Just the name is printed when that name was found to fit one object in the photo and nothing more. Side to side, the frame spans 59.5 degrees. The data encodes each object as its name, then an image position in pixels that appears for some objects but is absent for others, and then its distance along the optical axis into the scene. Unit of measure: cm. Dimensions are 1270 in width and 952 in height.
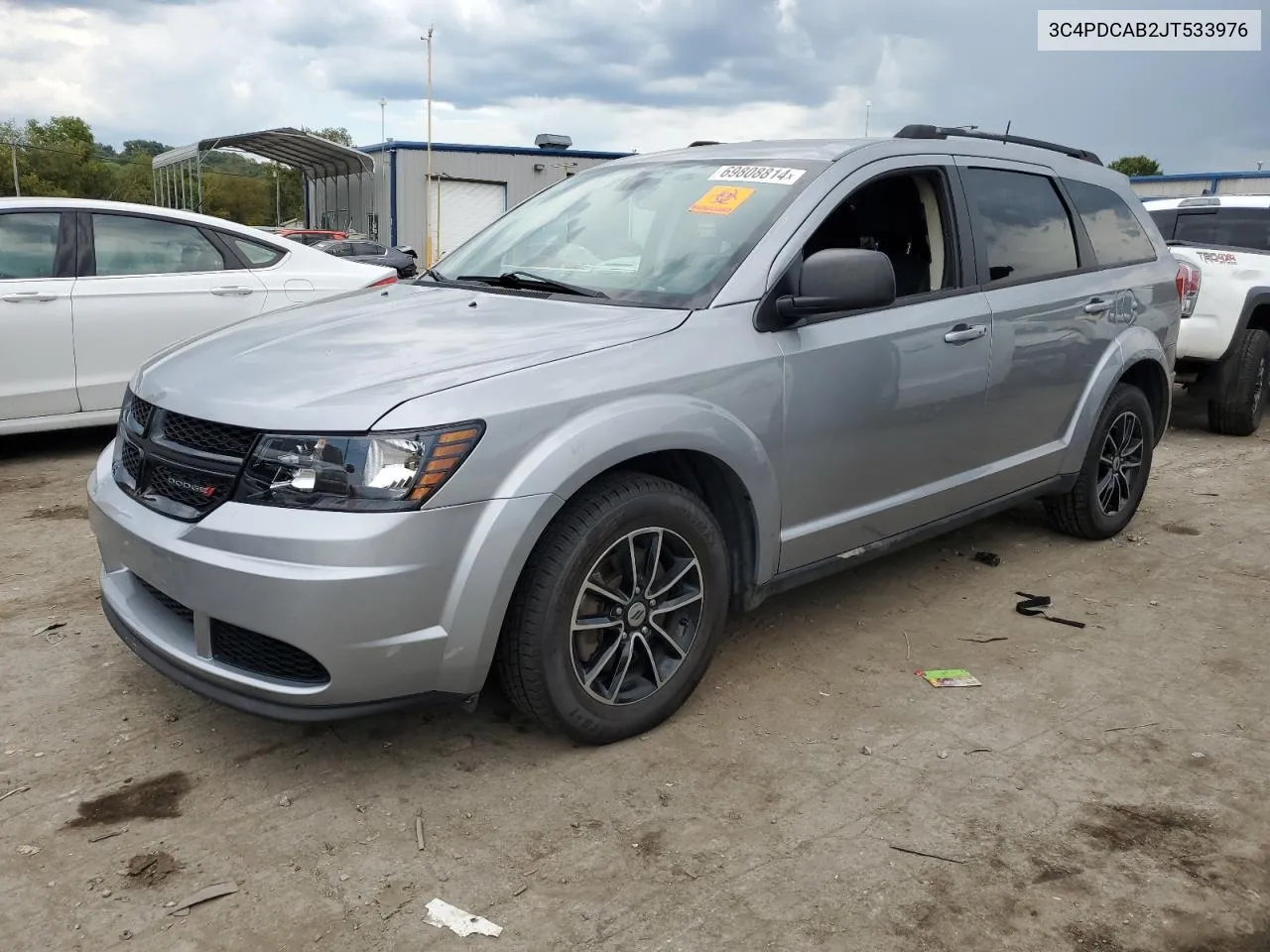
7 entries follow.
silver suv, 267
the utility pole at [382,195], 3219
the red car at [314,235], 2412
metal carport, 2988
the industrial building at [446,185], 3209
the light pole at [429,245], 3098
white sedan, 610
